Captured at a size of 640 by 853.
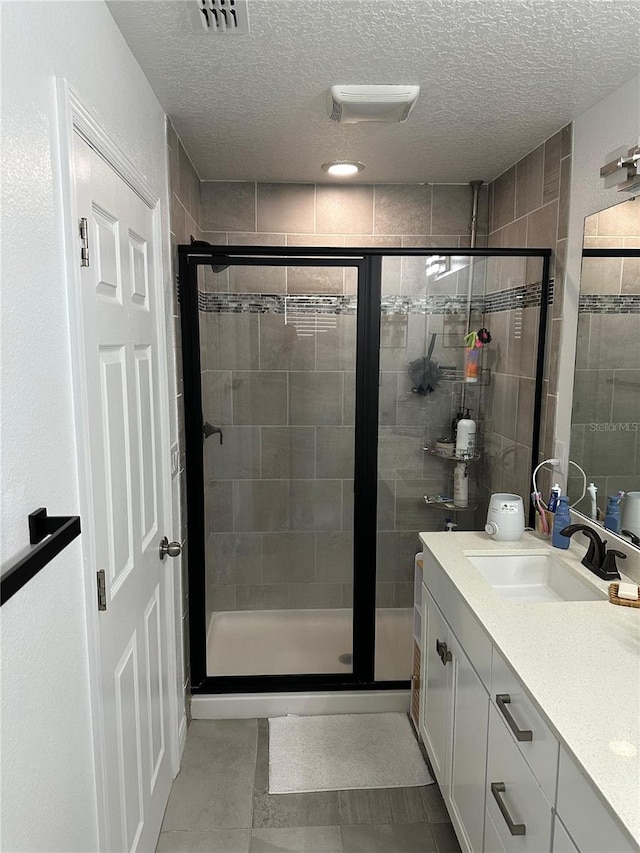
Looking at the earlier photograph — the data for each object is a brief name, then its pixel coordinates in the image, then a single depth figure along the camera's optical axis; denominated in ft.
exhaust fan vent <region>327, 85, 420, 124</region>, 6.10
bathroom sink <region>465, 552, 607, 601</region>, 6.57
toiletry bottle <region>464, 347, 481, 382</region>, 8.32
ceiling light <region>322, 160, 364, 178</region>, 8.77
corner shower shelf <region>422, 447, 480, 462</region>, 8.54
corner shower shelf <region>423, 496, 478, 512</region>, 8.69
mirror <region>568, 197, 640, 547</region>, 6.07
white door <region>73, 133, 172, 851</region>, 4.51
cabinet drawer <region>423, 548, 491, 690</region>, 5.15
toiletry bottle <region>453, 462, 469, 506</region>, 8.61
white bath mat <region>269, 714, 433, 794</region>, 7.29
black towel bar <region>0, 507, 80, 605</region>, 2.88
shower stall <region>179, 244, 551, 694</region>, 8.03
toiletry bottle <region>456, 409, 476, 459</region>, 8.47
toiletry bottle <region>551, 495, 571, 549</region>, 6.78
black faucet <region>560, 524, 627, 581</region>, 5.98
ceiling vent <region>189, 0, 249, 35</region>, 4.56
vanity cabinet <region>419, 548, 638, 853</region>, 3.56
